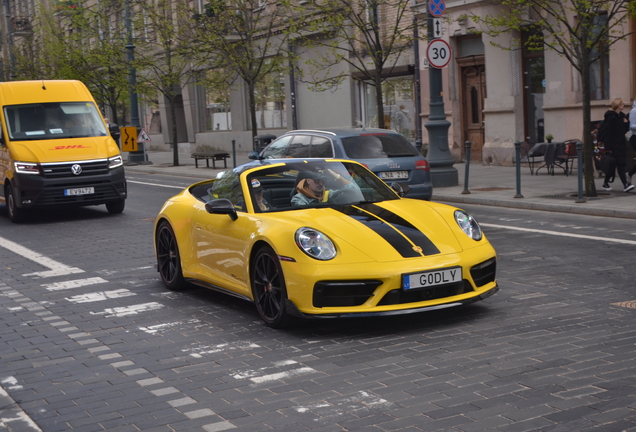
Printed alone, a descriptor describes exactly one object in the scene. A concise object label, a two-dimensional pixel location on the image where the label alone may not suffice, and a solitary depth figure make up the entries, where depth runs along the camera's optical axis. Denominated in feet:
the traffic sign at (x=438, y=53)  63.26
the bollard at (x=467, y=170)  58.13
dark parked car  48.96
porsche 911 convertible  21.94
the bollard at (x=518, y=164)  53.85
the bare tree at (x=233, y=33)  97.04
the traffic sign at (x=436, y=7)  64.64
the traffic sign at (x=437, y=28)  64.89
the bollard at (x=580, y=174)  49.39
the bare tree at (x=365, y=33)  73.05
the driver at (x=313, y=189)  25.57
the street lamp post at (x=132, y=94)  118.42
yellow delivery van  51.96
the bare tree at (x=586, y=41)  50.67
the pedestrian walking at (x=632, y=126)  58.59
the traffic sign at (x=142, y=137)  110.93
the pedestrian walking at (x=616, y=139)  54.44
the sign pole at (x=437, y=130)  64.95
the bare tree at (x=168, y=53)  109.50
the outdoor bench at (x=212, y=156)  101.18
